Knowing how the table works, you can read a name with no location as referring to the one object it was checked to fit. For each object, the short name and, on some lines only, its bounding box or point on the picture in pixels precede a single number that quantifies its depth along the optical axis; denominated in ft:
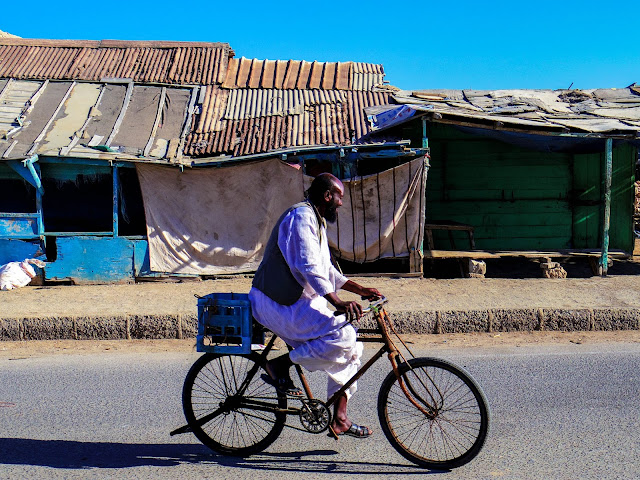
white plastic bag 32.73
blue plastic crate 12.54
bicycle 12.20
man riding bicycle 11.73
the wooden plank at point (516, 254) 36.04
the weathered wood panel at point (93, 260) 34.35
